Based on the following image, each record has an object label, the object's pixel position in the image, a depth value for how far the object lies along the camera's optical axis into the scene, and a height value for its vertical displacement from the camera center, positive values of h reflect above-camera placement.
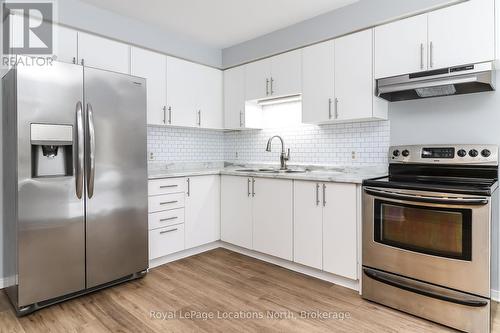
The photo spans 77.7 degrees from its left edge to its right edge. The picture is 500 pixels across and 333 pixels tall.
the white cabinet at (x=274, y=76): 3.29 +0.97
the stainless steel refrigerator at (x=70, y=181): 2.16 -0.14
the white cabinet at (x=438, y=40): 2.18 +0.94
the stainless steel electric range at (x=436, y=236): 1.93 -0.50
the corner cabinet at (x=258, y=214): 3.02 -0.55
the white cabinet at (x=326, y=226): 2.55 -0.56
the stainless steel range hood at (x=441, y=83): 2.15 +0.59
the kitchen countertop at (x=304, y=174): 2.68 -0.10
